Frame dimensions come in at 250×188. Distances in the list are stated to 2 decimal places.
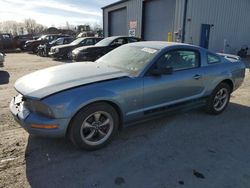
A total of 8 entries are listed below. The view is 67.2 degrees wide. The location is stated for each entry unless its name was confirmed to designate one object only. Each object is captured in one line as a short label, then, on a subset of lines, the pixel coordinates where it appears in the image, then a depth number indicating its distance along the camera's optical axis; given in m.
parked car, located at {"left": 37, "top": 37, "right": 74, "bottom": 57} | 14.38
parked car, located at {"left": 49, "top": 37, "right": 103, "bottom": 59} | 11.95
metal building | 12.49
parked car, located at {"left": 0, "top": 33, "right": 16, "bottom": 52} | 18.33
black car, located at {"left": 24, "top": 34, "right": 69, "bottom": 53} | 16.85
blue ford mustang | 2.44
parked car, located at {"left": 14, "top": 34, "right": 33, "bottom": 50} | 19.12
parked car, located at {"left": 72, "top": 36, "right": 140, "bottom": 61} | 9.62
